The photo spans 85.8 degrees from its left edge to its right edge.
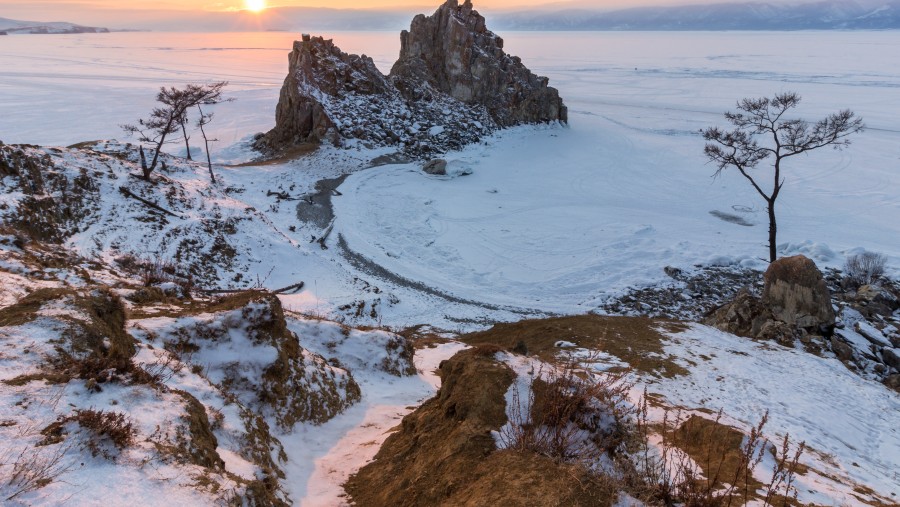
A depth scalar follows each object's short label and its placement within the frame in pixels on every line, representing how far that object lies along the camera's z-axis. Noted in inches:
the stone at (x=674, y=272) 856.5
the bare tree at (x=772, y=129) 749.2
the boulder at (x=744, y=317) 609.8
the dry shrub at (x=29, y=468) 125.0
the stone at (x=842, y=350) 546.0
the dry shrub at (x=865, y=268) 813.9
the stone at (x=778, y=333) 566.3
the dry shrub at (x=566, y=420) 175.5
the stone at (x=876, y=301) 675.4
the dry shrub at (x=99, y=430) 147.8
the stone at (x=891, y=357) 544.7
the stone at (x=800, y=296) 586.6
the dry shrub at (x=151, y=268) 576.1
